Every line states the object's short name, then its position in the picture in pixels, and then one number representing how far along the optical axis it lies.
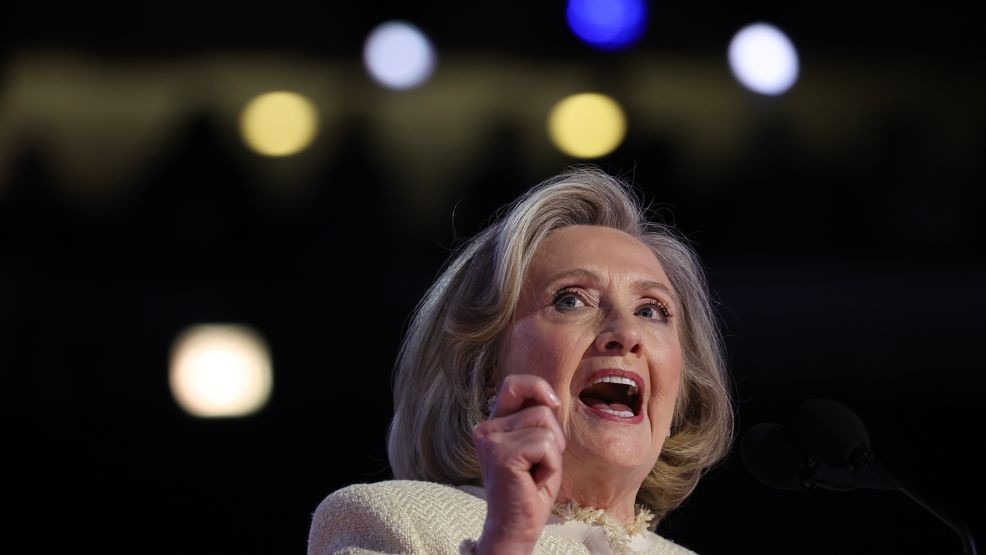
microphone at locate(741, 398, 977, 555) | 6.45
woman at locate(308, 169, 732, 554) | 6.51
